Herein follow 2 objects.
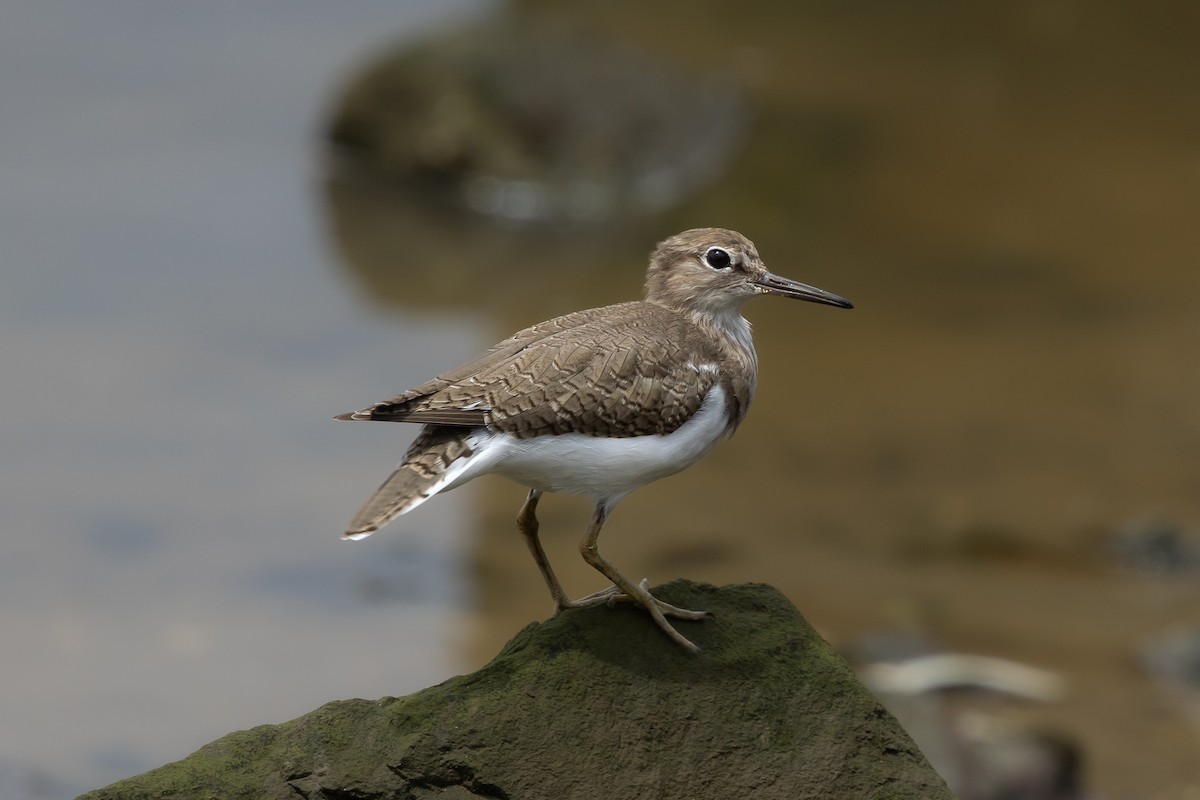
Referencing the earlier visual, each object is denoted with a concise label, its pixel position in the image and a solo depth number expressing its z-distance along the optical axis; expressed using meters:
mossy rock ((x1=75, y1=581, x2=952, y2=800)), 14.02
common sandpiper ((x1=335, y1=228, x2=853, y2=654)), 14.36
